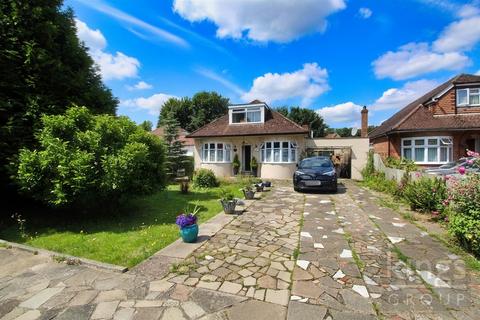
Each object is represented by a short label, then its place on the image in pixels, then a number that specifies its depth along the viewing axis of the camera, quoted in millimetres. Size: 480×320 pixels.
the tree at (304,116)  44562
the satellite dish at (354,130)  23641
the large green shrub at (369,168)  15956
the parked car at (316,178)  11406
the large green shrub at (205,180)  14062
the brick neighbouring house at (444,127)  15812
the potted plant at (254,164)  18734
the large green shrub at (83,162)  6070
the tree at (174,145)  22047
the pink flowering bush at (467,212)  4434
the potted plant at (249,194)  10016
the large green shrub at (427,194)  7388
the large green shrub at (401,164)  10383
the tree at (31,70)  6773
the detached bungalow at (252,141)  17641
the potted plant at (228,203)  7627
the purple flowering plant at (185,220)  5175
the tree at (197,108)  42094
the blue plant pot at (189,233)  5211
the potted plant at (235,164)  19312
